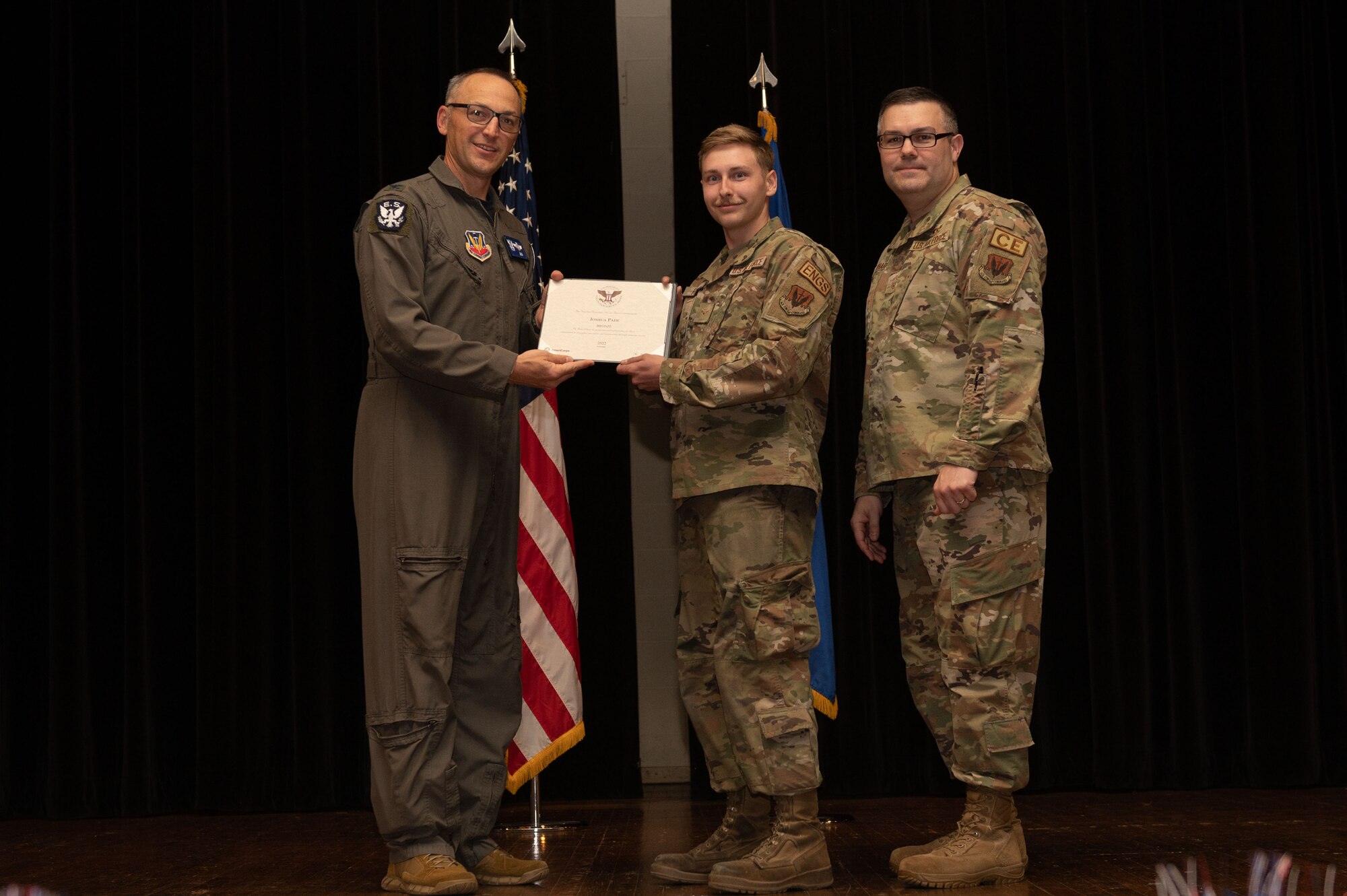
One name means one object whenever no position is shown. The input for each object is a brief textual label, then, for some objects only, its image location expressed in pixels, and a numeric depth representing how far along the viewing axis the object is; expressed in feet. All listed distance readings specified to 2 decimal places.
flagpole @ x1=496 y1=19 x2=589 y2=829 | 11.89
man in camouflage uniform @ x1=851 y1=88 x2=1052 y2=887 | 8.34
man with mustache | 8.34
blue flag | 12.37
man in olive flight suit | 8.42
